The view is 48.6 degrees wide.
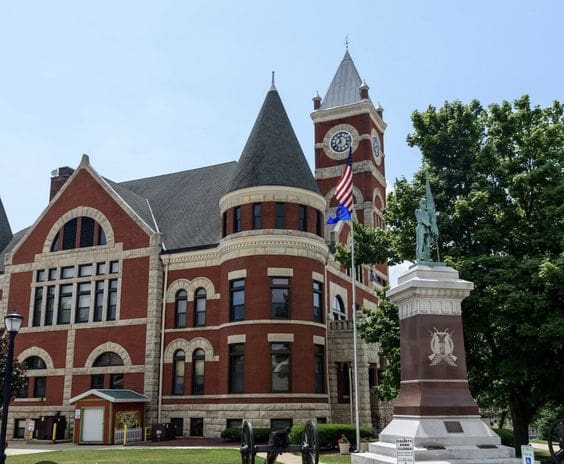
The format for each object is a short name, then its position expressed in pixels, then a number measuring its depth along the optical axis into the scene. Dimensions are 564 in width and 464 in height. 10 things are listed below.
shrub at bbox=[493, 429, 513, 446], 29.76
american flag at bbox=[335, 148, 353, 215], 28.64
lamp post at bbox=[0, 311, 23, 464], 16.09
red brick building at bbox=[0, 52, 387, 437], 31.89
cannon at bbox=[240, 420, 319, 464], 14.12
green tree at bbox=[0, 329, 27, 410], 28.42
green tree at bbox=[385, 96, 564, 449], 20.62
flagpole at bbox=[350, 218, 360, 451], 25.94
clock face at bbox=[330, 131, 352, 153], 50.25
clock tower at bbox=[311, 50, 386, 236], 48.16
